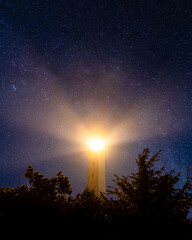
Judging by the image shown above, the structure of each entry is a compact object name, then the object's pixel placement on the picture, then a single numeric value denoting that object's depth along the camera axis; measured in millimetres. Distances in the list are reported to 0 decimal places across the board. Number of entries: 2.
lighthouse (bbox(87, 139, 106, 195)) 37188
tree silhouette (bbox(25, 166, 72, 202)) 24062
